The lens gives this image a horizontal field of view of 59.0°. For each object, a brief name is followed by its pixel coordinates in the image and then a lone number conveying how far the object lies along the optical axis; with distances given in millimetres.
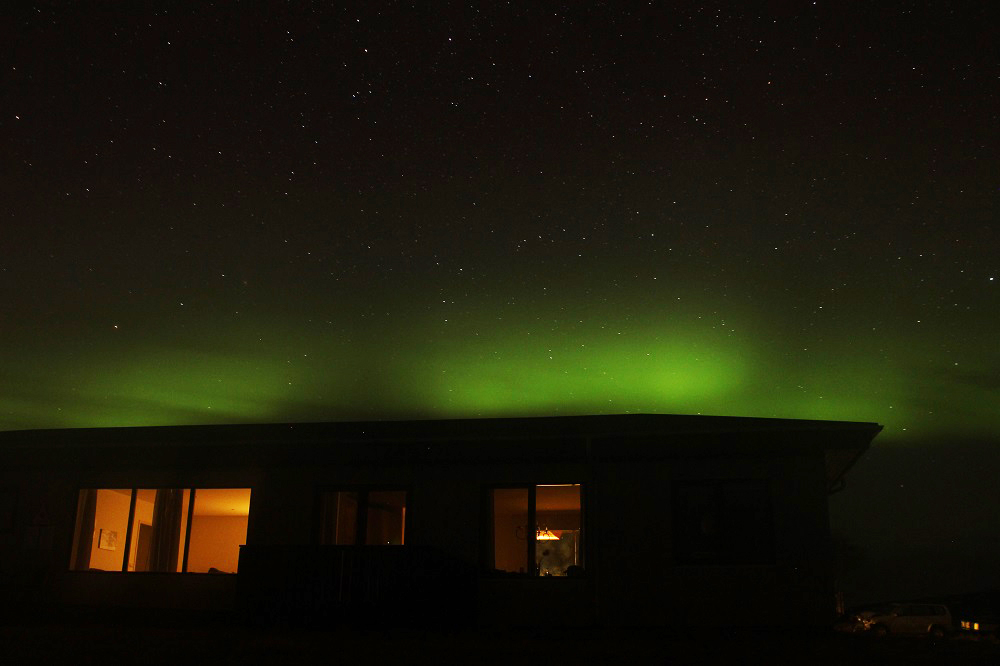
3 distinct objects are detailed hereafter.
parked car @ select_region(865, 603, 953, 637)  32938
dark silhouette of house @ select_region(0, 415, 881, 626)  12219
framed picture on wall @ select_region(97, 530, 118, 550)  15680
